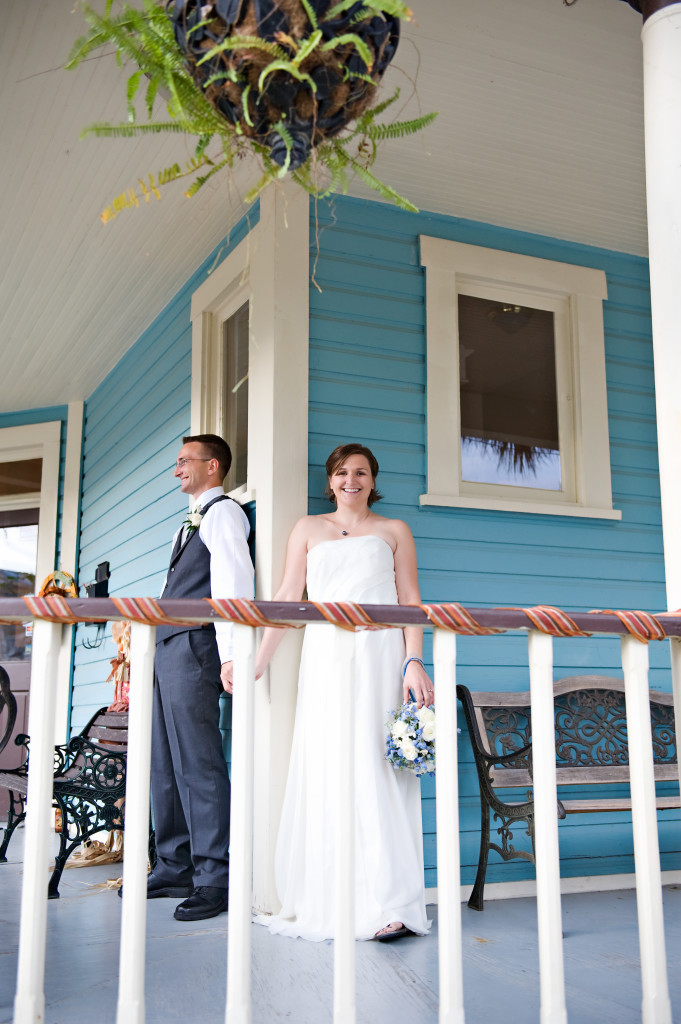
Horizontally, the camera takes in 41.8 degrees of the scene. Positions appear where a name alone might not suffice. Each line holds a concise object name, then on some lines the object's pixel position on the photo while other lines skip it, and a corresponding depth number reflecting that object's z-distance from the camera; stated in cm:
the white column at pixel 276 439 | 328
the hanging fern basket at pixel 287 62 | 145
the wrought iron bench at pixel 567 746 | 335
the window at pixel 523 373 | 401
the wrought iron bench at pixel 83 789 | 372
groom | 325
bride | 296
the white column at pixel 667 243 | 207
